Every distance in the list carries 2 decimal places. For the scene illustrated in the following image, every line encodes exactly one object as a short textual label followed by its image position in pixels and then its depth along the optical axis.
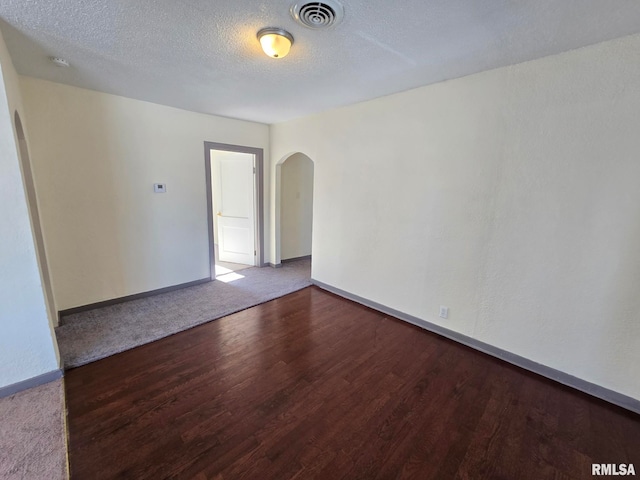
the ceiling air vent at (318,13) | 1.46
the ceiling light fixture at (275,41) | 1.70
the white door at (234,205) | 4.68
